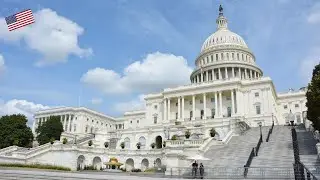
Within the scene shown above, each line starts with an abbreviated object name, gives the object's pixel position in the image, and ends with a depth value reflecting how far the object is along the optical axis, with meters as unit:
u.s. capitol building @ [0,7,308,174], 54.16
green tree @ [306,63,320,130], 36.62
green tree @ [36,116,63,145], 88.72
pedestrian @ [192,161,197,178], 26.44
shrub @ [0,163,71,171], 38.88
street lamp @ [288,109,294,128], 23.35
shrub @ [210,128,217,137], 56.39
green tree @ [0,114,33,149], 72.64
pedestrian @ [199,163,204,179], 26.14
